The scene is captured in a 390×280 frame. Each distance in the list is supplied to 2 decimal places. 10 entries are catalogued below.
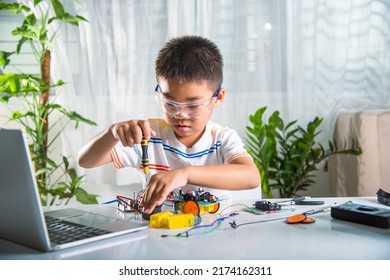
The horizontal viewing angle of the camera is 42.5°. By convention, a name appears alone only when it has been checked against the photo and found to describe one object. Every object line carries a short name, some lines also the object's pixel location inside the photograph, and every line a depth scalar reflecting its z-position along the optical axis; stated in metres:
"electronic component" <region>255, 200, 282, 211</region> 1.26
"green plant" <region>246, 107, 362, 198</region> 2.89
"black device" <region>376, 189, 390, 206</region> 1.35
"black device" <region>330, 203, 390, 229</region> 1.09
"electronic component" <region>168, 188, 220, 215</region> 1.20
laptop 0.88
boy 1.25
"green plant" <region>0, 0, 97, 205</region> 2.56
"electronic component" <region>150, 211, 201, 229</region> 1.09
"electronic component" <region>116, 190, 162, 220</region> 1.22
